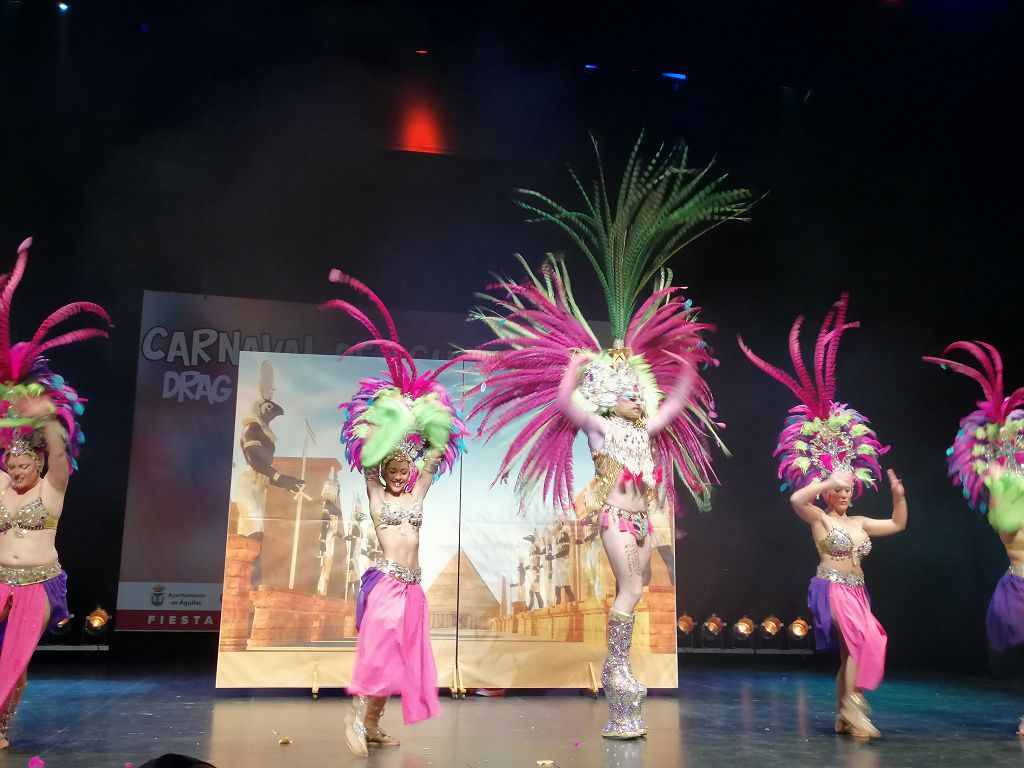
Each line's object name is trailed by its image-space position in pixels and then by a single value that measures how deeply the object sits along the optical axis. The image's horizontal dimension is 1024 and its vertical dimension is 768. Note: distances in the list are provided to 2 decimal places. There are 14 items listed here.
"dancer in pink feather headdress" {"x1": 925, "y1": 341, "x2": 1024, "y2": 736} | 4.43
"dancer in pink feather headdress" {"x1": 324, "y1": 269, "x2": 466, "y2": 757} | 3.60
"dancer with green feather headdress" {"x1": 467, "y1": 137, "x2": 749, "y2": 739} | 3.98
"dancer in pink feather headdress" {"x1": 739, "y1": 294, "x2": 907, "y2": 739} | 4.10
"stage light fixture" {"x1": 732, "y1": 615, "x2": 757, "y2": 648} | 7.57
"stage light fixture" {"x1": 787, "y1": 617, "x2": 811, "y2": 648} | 7.48
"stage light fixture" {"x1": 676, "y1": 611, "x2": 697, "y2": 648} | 7.14
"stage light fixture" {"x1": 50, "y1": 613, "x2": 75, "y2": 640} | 6.84
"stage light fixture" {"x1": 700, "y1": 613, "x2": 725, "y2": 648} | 7.52
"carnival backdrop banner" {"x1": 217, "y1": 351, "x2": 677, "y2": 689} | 5.31
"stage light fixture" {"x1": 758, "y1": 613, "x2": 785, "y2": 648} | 7.58
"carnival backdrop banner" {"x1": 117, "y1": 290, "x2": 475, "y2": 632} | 6.55
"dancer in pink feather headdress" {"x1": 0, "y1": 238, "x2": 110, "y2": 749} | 3.77
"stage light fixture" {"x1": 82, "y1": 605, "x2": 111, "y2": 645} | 6.57
